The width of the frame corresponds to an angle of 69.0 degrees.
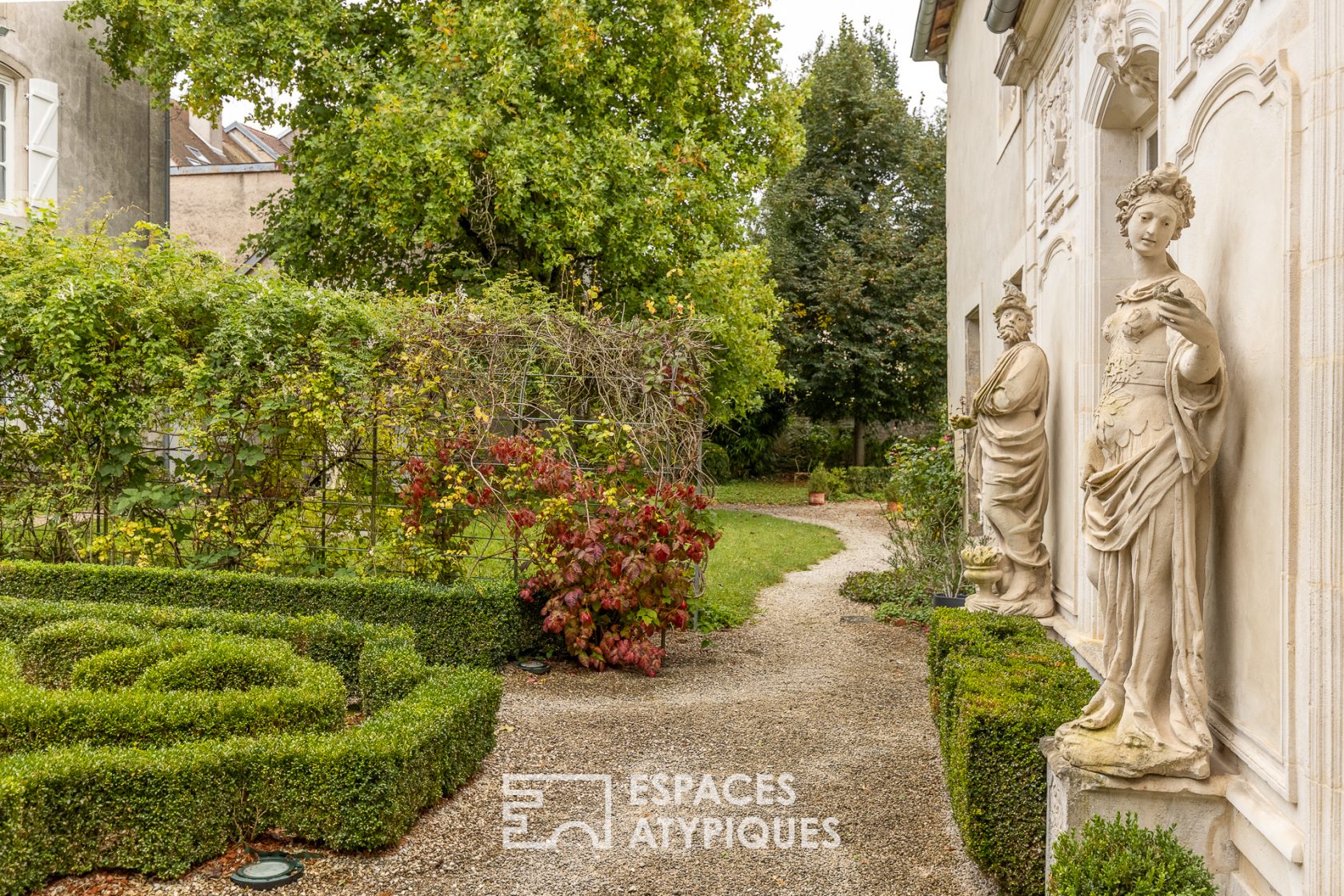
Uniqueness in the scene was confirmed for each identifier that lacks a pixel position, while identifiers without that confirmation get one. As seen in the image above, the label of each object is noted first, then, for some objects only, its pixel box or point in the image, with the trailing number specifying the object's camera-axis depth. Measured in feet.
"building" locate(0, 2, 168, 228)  42.24
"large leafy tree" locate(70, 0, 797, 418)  40.11
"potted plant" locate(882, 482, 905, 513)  43.39
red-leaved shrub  24.23
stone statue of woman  10.69
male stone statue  21.01
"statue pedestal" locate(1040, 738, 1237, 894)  10.89
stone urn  21.91
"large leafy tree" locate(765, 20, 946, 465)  78.02
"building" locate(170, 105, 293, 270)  68.03
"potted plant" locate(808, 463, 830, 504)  75.55
